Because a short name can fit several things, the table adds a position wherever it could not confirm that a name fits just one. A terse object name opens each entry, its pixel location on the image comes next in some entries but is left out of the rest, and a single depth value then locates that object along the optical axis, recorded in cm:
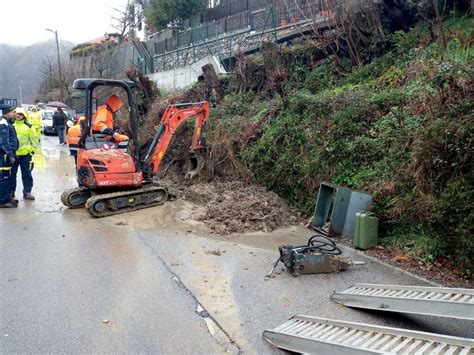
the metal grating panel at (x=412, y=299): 349
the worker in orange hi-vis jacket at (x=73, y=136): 1235
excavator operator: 828
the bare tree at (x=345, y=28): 1121
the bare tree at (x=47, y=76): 4918
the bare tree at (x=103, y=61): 3759
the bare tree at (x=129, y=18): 4288
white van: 2658
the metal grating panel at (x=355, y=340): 303
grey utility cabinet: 655
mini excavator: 786
